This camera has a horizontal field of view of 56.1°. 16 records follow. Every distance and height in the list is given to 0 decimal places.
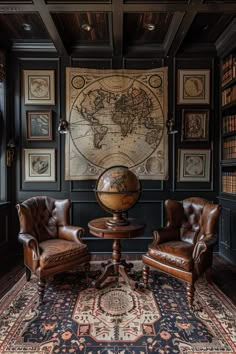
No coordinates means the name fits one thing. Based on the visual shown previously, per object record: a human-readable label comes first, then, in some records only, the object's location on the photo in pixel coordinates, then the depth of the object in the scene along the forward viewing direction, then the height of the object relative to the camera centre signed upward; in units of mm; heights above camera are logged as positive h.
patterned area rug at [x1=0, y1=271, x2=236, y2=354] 1987 -1533
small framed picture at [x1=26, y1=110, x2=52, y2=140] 3947 +857
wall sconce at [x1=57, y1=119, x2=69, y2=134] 3787 +805
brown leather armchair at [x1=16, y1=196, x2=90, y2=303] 2674 -931
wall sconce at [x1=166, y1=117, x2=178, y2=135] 3846 +846
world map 3938 +966
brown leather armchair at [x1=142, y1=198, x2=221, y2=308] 2562 -909
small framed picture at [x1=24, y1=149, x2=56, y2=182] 3969 +177
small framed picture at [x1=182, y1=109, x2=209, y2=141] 3996 +891
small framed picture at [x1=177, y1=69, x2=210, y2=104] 3984 +1585
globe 2646 -198
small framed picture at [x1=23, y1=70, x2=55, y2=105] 3939 +1568
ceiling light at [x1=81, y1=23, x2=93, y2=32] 3284 +2201
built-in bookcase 3611 +232
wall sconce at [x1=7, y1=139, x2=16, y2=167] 3736 +374
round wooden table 2693 -763
